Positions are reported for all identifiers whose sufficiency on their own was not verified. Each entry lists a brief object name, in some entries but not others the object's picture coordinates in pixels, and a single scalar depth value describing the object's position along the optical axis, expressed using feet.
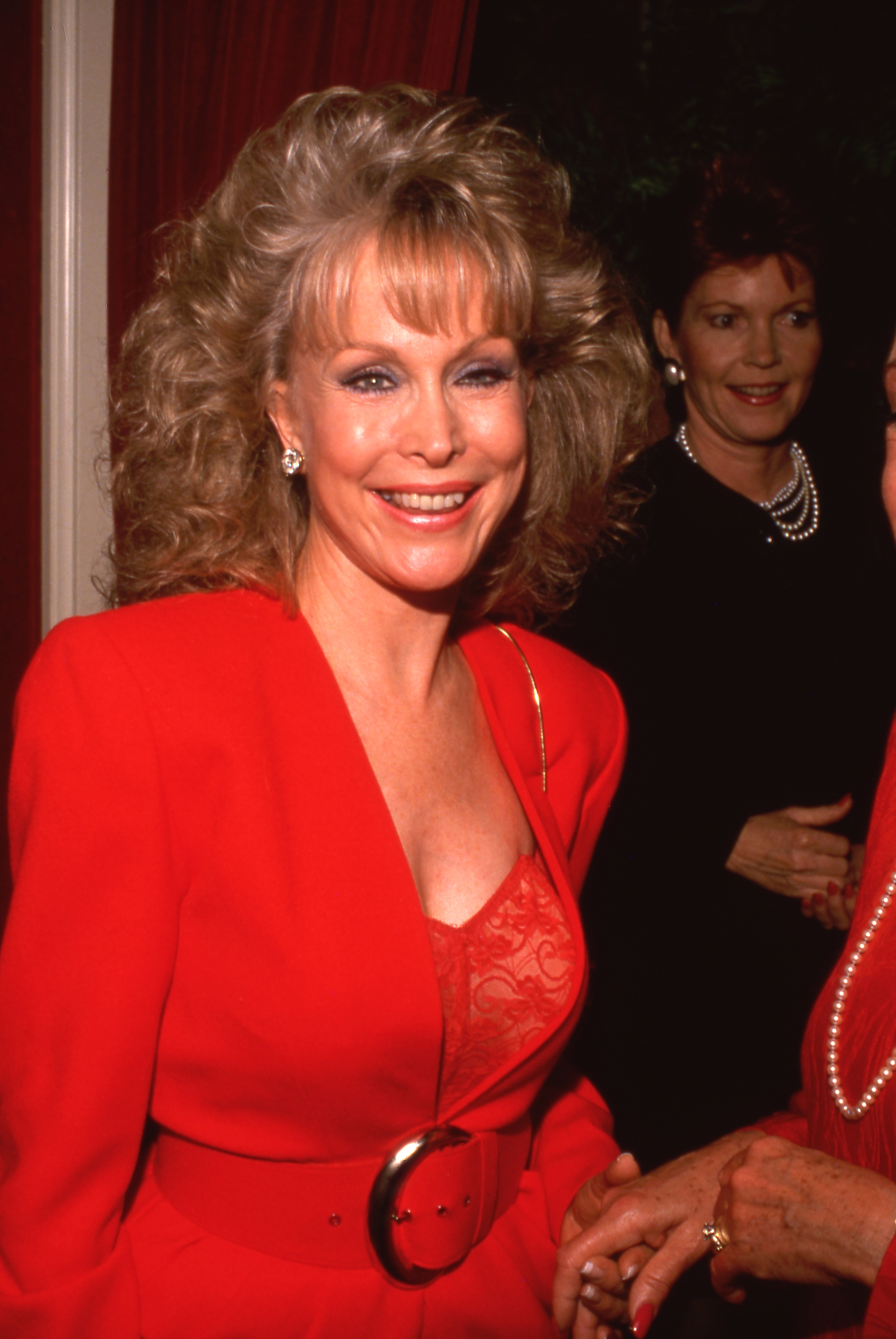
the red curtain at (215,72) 6.39
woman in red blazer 4.21
